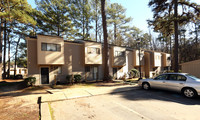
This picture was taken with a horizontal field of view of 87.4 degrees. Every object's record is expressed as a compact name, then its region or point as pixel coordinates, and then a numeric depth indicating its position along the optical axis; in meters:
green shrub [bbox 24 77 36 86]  11.17
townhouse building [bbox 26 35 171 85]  12.27
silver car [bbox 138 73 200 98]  6.12
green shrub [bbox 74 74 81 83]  13.88
